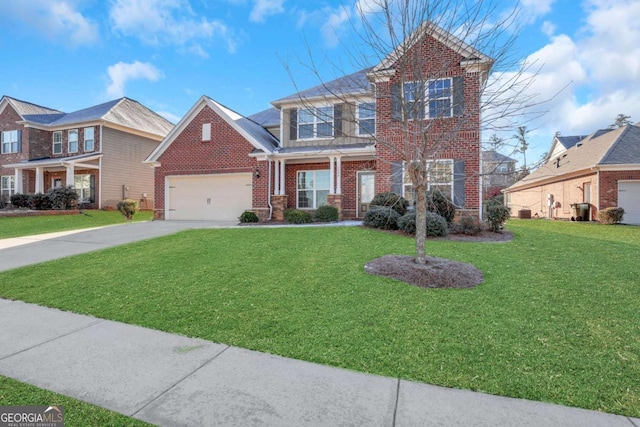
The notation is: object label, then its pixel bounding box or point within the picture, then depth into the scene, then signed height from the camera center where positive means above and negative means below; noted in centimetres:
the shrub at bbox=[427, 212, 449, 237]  922 -38
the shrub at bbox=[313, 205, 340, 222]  1288 -4
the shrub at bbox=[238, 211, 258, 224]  1362 -18
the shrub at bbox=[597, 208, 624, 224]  1498 -8
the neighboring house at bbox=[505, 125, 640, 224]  1609 +210
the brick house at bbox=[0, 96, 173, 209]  2041 +434
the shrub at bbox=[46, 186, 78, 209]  1772 +90
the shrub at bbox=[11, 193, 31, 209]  1828 +74
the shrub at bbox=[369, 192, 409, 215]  1091 +41
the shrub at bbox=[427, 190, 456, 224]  1051 +17
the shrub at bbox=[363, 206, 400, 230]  1019 -16
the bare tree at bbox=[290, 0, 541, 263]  546 +294
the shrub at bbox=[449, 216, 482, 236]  978 -44
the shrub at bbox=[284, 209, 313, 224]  1284 -17
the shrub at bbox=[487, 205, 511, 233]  983 -6
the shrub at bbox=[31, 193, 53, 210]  1769 +65
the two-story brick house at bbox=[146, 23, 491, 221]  1369 +216
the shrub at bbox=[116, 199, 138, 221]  1661 +25
